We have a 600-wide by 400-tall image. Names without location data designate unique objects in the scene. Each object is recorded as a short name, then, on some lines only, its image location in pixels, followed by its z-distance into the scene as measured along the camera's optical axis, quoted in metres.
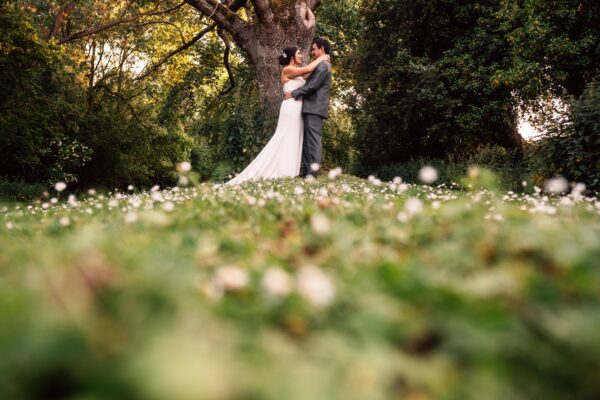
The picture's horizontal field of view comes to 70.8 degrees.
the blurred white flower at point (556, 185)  2.91
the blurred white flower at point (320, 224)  1.76
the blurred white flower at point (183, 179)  3.42
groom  10.15
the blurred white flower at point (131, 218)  2.77
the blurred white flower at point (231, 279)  1.25
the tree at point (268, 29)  12.90
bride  10.46
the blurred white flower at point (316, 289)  1.03
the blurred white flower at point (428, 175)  2.67
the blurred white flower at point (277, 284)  1.12
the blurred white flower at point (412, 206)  2.30
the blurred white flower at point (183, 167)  3.61
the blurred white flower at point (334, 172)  3.70
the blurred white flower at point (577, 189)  3.05
